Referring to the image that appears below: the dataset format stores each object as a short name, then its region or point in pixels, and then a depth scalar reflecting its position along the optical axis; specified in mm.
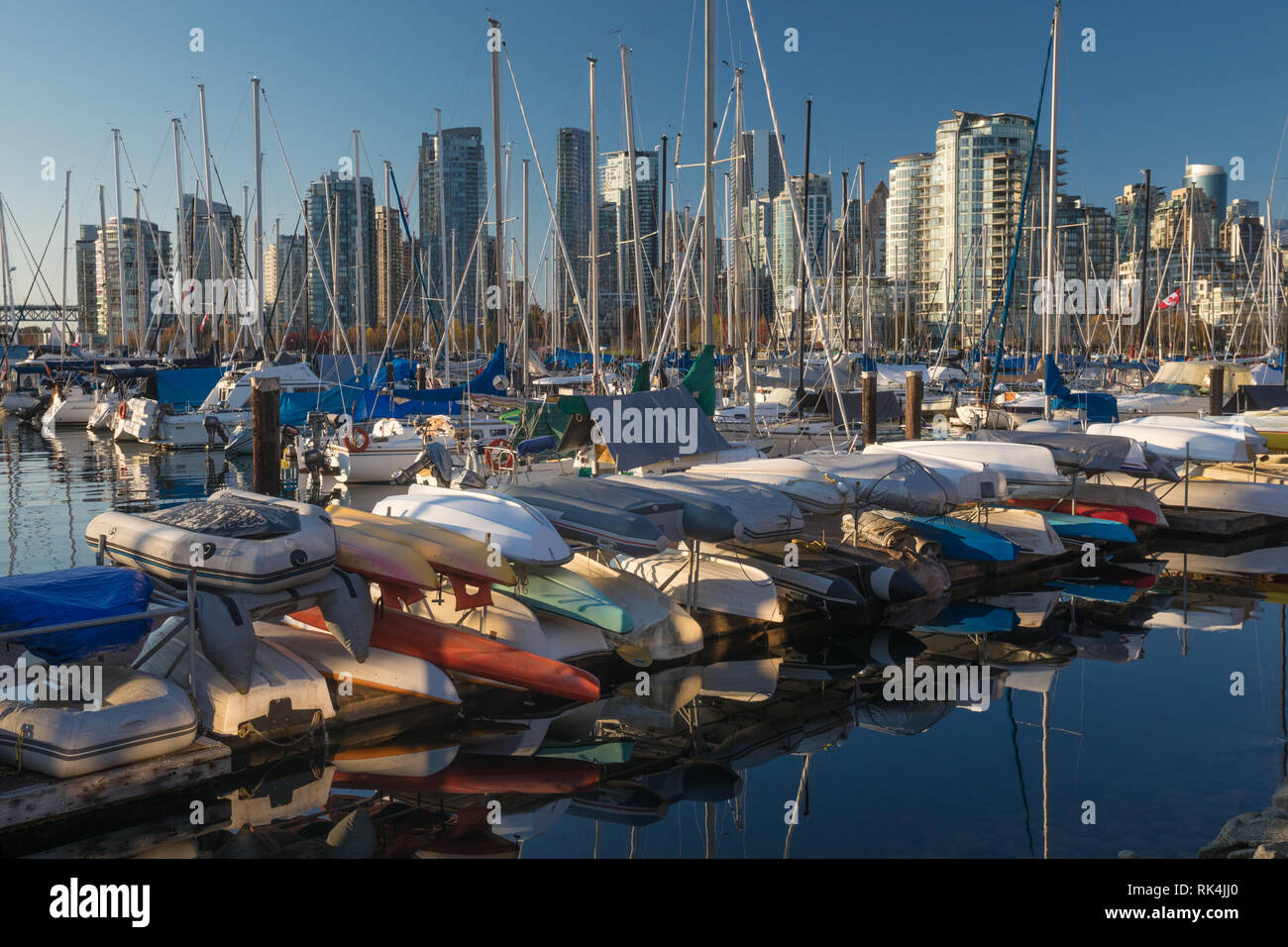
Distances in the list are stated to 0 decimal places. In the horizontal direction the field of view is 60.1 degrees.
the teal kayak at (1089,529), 18672
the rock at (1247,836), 7578
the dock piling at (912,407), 24750
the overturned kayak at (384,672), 10531
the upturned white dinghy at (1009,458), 18047
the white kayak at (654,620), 12562
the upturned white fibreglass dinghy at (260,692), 9469
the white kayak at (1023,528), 18077
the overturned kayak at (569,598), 12016
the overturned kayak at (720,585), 13688
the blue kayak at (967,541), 16750
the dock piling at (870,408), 23609
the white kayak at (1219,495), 21297
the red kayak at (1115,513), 20203
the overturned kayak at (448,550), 11328
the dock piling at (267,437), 15852
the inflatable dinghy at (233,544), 10008
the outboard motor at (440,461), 18000
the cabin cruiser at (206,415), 34219
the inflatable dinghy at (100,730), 8367
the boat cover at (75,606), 8781
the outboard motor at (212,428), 35562
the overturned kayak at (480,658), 11031
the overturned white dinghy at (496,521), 11891
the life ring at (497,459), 17922
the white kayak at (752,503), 13805
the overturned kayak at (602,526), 12594
